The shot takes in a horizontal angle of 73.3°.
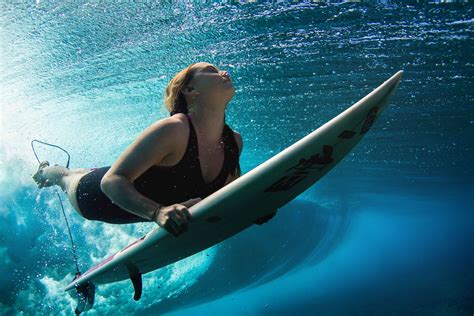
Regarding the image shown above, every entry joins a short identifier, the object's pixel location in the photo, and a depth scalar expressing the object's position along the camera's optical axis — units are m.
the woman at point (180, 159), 2.11
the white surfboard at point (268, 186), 2.19
